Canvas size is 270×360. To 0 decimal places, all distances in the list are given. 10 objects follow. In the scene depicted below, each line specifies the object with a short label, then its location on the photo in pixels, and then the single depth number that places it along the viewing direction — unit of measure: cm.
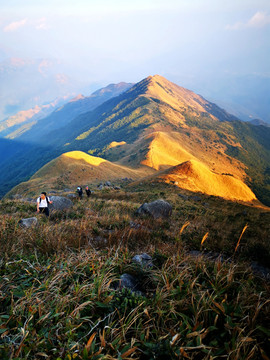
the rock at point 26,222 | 532
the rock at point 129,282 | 270
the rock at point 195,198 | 2612
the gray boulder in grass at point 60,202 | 1342
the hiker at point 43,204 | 851
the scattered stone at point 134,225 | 625
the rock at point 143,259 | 317
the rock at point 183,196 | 2570
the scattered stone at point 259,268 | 466
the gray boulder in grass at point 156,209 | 1147
